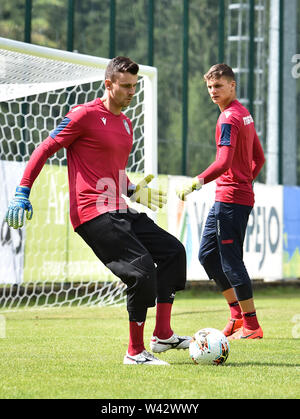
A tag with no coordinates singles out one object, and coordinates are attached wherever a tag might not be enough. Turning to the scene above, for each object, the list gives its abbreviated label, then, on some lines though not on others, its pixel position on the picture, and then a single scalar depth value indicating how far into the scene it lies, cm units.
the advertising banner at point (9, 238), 2083
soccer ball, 1055
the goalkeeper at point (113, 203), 1034
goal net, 2075
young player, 1355
